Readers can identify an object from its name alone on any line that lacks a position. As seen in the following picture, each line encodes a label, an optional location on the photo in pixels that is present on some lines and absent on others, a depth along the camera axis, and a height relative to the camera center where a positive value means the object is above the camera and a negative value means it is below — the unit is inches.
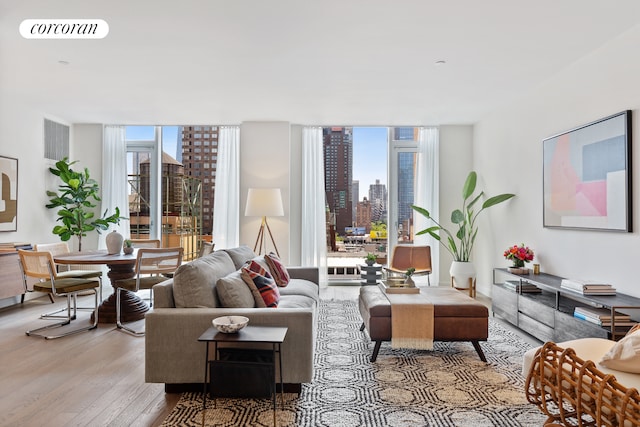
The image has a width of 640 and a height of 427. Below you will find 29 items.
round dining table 172.7 -37.5
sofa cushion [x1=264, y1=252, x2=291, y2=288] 163.0 -22.5
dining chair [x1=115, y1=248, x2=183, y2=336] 165.2 -22.5
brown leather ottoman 129.4 -33.1
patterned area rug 93.5 -45.1
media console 119.0 -32.1
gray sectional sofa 103.7 -31.3
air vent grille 242.5 +42.2
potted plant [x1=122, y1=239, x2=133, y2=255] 180.2 -15.0
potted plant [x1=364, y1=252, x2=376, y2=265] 239.0 -25.6
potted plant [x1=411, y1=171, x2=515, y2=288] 233.0 -11.3
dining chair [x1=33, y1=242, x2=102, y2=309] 179.8 -17.9
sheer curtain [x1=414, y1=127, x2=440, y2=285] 272.2 +20.8
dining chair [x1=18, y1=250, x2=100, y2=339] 158.2 -26.9
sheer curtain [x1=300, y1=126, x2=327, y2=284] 270.7 +3.8
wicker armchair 59.6 -27.2
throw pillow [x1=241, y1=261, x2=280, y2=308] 121.2 -21.7
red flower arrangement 179.3 -17.4
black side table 89.0 -26.4
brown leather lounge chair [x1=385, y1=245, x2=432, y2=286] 240.2 -25.1
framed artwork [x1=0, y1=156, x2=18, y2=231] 205.8 +8.9
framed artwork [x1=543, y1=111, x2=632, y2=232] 131.8 +13.3
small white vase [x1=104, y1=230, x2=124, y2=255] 180.7 -13.0
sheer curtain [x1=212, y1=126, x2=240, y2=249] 266.7 +13.5
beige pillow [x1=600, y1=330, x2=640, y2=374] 75.0 -25.2
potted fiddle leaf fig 237.8 +5.6
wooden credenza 190.1 -29.2
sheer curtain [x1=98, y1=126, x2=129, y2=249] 270.8 +24.3
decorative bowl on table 92.7 -24.5
